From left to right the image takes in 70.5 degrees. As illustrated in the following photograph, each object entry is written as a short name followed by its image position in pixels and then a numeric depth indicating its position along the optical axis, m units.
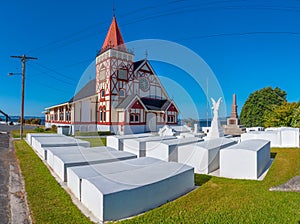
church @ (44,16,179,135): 23.50
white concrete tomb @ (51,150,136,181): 6.41
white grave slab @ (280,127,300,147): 12.69
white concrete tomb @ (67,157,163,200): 5.01
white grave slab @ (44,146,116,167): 8.00
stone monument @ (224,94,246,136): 24.39
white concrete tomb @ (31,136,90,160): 10.07
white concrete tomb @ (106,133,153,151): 11.75
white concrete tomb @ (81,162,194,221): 3.90
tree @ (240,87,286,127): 39.39
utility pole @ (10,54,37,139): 18.26
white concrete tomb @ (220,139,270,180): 7.32
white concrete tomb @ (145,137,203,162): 9.32
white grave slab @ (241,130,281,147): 13.30
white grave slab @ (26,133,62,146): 14.41
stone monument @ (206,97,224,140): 13.99
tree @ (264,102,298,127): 20.92
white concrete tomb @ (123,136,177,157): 10.54
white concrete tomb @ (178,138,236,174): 8.22
